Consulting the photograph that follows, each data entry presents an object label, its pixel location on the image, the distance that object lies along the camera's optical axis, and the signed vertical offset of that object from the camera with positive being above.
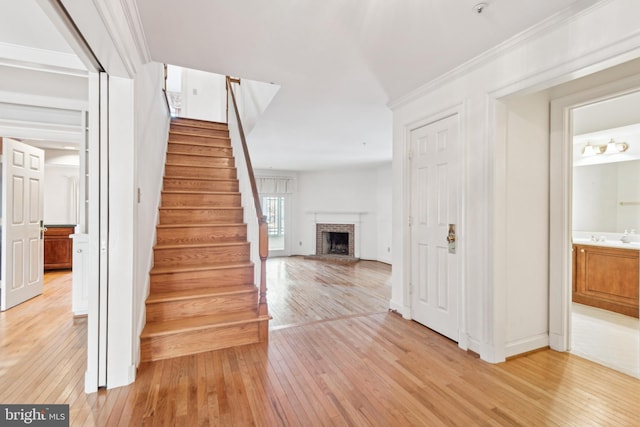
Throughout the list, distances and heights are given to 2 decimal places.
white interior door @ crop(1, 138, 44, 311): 3.38 -0.13
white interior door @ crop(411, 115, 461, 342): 2.60 -0.09
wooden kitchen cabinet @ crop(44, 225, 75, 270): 5.39 -0.67
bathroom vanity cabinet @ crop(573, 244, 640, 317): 3.23 -0.75
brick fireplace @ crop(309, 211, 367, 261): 7.87 -0.50
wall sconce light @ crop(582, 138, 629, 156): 3.75 +0.89
